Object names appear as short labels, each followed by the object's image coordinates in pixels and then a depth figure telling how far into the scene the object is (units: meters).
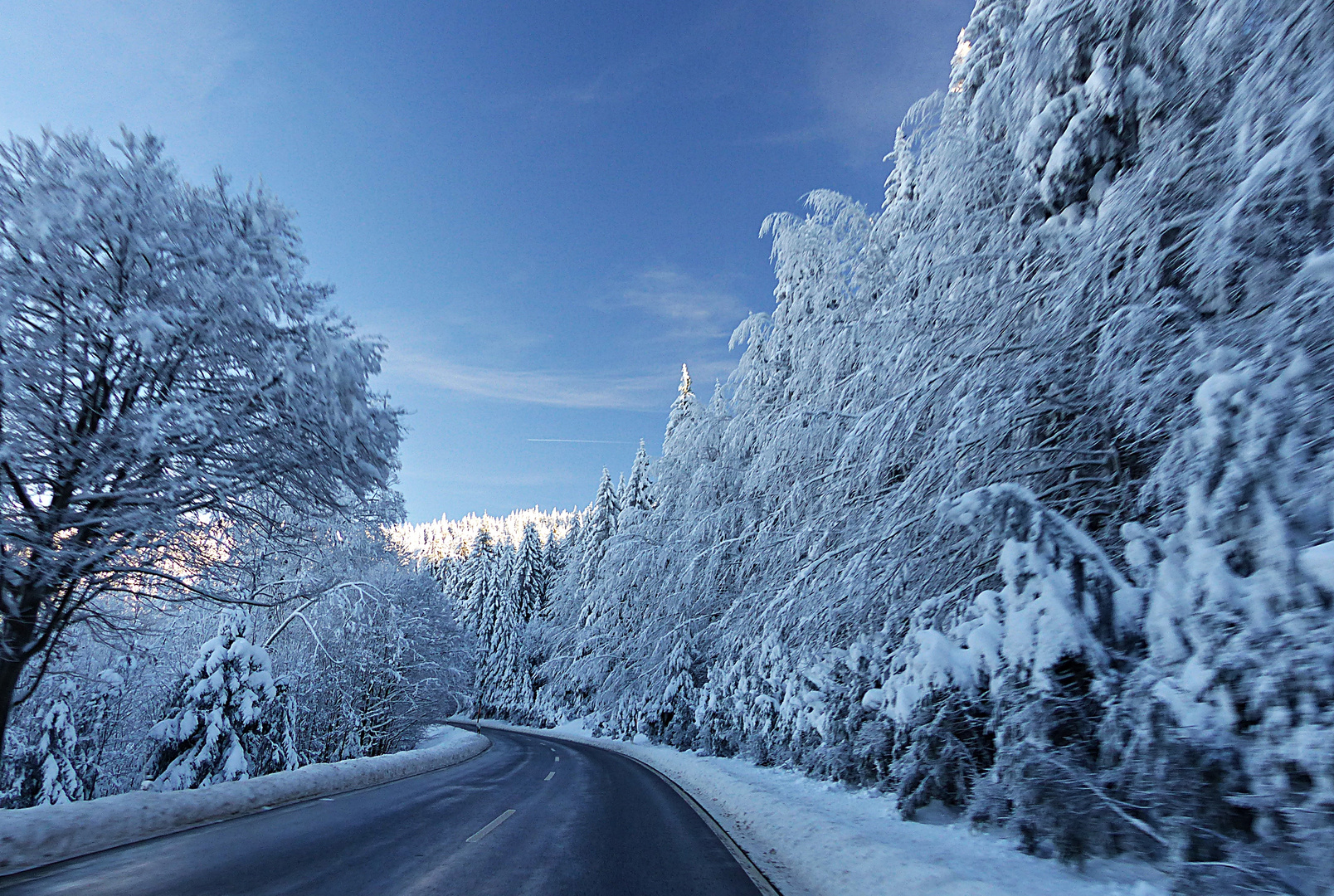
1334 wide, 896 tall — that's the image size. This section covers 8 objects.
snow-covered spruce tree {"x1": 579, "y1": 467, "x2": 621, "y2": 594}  44.34
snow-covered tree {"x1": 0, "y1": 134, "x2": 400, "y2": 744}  5.86
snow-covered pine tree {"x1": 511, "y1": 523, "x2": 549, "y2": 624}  57.34
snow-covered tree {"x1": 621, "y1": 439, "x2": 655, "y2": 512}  39.29
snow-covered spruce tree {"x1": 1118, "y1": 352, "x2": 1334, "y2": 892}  3.61
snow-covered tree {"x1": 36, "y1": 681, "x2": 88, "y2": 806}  13.50
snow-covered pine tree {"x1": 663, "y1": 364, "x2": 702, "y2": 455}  19.30
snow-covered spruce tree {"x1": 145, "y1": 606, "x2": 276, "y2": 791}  12.33
